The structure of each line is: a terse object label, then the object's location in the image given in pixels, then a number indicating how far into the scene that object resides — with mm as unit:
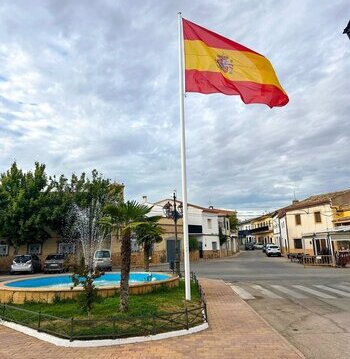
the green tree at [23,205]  29492
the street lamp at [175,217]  21156
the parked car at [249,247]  83875
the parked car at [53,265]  28109
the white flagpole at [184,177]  11352
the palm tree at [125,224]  9734
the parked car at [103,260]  28306
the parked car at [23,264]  28241
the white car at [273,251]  50375
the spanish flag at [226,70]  11031
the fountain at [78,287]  11695
